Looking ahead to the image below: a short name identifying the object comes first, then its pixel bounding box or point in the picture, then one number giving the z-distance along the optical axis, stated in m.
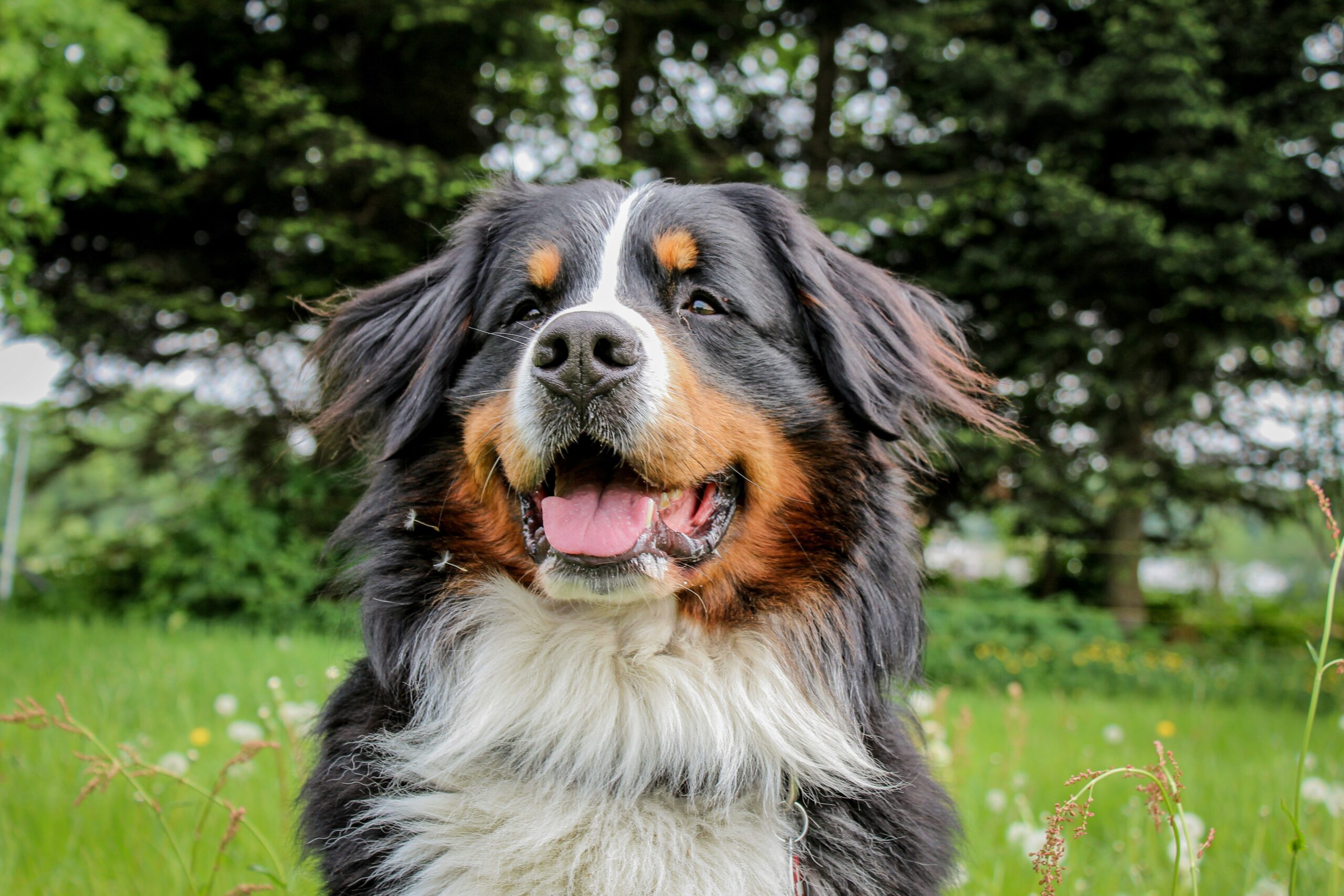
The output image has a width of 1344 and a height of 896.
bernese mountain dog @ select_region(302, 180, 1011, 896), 2.12
